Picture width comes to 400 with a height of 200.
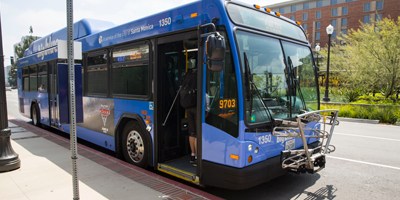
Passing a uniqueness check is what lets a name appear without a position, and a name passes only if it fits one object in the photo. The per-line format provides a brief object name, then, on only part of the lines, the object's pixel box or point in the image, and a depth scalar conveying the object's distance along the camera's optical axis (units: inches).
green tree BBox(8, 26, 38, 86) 2797.7
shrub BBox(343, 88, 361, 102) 730.2
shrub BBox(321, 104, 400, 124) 511.2
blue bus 147.2
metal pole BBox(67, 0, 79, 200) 114.0
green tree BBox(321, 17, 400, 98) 637.3
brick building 2269.9
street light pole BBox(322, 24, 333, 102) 708.0
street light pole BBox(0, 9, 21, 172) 205.3
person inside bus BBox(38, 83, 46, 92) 386.4
